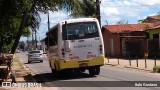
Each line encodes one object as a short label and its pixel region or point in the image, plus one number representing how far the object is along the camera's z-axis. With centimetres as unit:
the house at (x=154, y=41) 3951
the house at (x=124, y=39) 4457
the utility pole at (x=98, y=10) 4216
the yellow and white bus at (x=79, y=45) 2028
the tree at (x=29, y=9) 2206
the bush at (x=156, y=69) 2213
